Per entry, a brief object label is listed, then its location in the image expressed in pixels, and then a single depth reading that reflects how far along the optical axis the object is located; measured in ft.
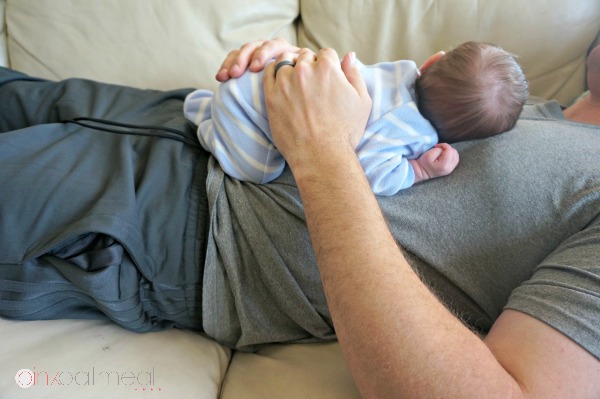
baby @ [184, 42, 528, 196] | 2.61
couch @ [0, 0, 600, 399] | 4.05
